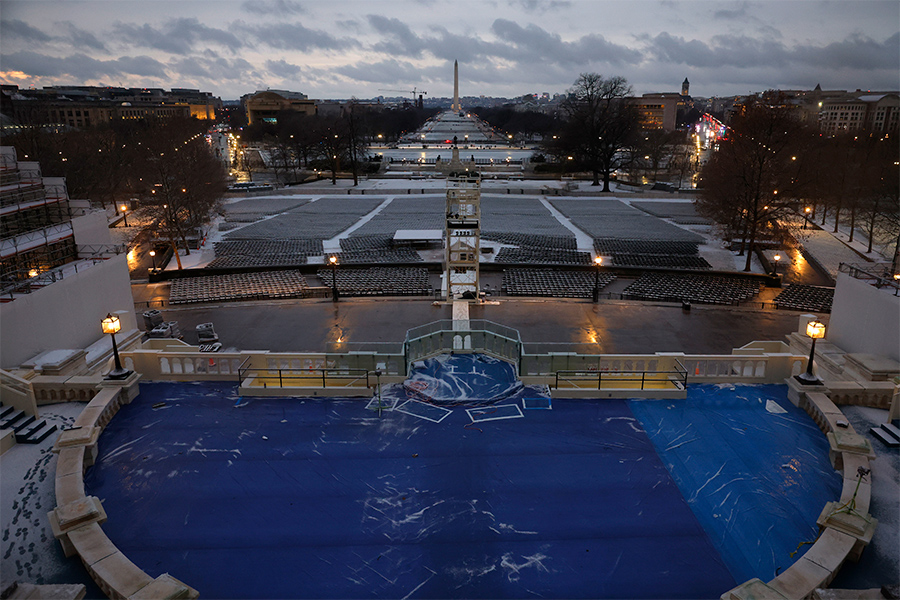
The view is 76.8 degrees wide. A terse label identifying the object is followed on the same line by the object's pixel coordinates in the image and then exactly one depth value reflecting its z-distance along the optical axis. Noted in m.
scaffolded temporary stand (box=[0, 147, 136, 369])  16.62
